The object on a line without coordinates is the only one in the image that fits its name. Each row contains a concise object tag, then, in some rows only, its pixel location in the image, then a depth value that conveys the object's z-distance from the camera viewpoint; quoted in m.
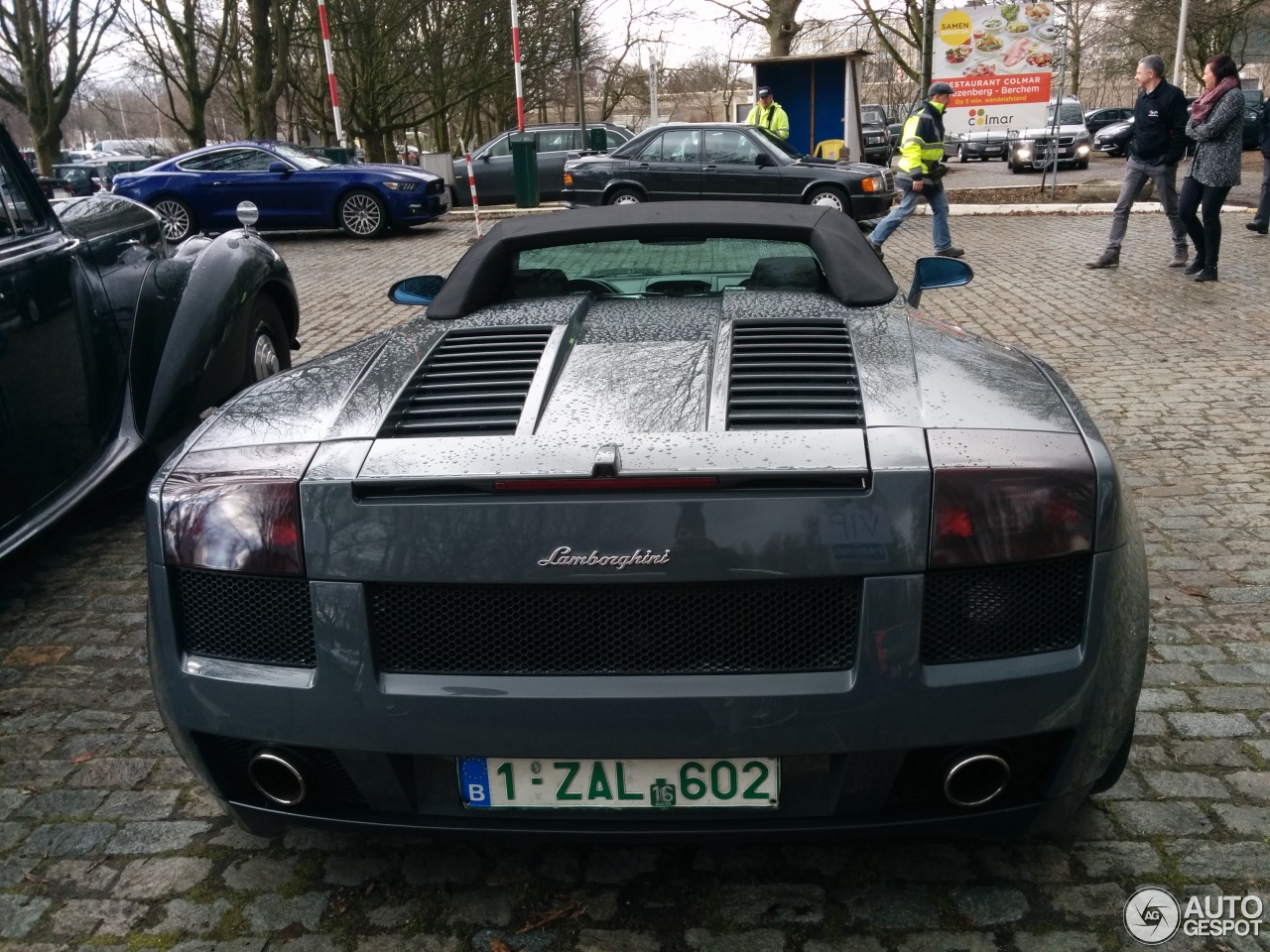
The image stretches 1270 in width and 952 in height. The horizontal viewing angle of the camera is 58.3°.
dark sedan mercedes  15.01
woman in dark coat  9.70
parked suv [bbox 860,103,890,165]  32.34
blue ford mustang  16.14
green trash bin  18.28
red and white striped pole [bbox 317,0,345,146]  19.03
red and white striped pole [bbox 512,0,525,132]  16.92
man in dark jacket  10.25
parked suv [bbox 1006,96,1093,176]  27.97
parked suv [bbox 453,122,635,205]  20.44
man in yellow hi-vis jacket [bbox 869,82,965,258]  11.51
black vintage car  3.95
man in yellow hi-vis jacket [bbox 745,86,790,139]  17.34
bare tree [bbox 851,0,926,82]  37.16
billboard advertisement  17.66
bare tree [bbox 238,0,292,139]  23.19
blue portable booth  22.06
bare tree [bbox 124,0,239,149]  28.55
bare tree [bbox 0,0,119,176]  26.07
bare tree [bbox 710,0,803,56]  29.95
